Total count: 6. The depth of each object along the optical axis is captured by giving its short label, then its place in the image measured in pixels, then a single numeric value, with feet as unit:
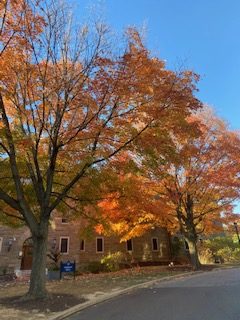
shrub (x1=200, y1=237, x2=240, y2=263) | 71.98
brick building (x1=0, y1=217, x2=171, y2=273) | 60.10
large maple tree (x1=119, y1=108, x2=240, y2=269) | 47.43
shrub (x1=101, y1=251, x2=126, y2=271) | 60.59
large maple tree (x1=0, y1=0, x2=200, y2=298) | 25.45
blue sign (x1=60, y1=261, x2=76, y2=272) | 37.82
